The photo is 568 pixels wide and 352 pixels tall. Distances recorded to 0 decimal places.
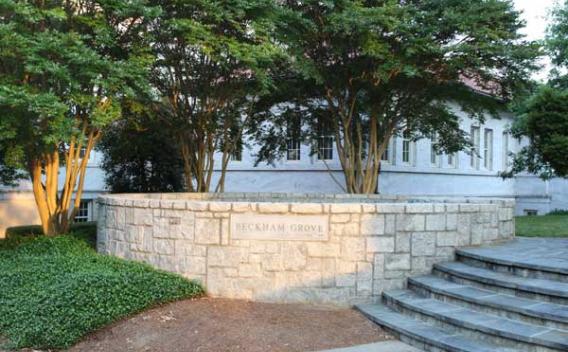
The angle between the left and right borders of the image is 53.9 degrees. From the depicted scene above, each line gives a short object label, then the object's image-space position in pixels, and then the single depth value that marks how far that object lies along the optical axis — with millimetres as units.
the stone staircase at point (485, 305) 5715
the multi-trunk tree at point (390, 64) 12547
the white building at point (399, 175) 21328
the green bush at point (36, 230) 12125
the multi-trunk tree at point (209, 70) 10820
